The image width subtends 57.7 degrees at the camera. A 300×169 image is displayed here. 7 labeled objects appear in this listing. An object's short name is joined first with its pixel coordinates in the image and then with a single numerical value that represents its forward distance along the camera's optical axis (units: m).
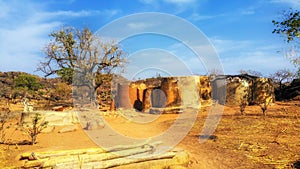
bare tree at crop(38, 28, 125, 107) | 18.53
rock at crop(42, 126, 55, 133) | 9.62
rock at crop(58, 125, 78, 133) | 9.69
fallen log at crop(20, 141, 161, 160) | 5.05
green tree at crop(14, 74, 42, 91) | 26.36
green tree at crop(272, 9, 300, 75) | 11.01
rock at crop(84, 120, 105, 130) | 10.20
